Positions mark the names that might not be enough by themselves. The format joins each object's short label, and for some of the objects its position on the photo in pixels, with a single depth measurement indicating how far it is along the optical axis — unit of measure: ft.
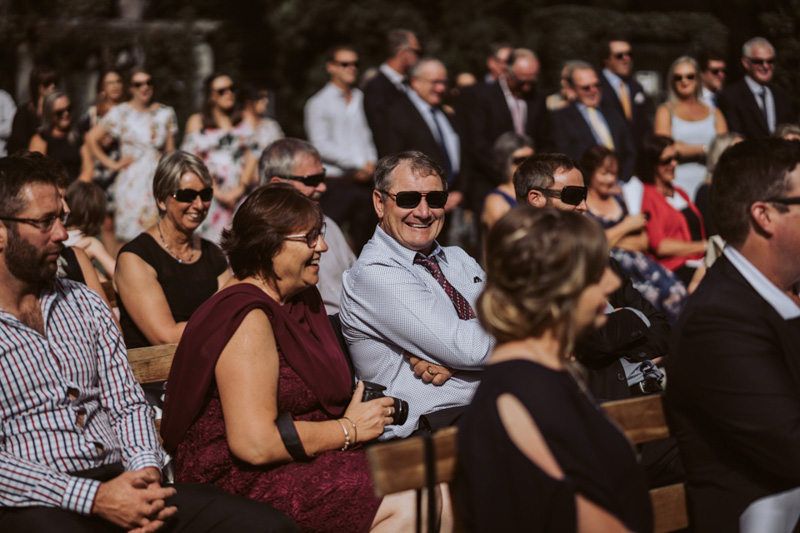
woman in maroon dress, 11.55
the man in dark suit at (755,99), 32.71
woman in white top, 31.58
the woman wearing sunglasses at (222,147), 29.45
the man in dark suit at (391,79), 30.37
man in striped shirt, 10.95
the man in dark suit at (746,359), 9.57
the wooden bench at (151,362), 13.98
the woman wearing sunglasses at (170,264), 16.78
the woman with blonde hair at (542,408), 7.93
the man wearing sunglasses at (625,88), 33.14
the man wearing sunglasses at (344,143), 31.50
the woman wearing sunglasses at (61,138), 30.17
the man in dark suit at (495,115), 31.01
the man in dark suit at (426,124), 29.14
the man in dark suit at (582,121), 30.73
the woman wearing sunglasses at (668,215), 24.81
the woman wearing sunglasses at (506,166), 23.97
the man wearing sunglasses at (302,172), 19.36
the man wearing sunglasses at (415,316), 13.52
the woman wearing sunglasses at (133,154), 32.22
